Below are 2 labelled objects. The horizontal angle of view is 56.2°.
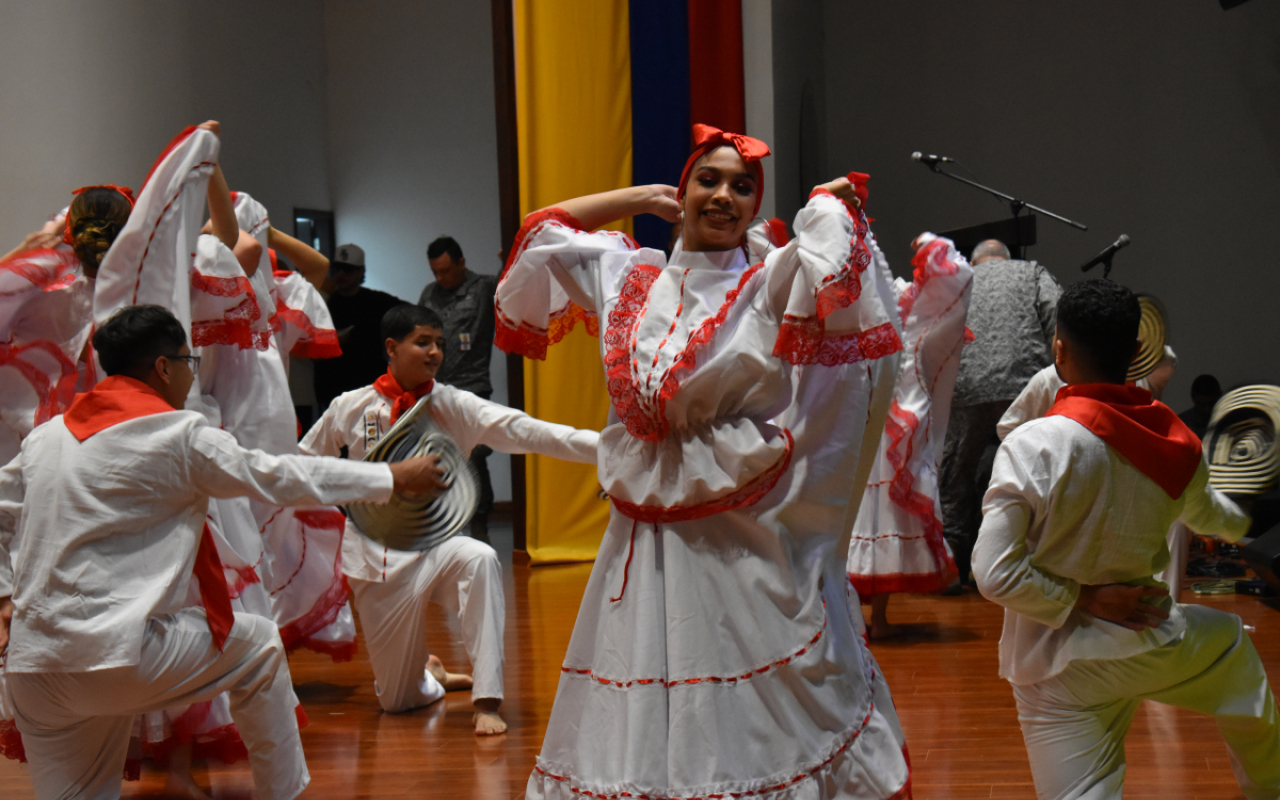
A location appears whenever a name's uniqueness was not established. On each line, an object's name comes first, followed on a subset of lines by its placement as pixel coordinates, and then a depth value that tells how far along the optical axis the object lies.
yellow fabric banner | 6.88
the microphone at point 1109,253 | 5.02
